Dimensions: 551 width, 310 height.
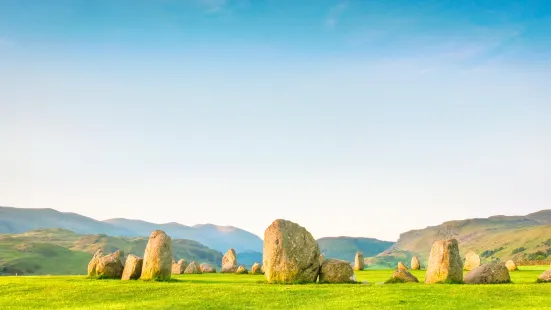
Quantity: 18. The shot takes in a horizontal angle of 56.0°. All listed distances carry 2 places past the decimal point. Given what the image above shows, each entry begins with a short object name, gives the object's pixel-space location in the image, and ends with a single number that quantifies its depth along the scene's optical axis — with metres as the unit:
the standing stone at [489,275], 35.38
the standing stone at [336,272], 37.12
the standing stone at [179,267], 58.92
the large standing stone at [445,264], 35.31
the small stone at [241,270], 61.50
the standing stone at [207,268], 66.79
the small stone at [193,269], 60.69
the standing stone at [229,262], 63.77
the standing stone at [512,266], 60.41
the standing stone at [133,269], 38.66
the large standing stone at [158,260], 37.53
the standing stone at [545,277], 37.59
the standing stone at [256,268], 61.34
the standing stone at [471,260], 63.25
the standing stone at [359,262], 68.31
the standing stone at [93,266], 40.66
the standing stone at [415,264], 69.14
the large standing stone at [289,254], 36.44
